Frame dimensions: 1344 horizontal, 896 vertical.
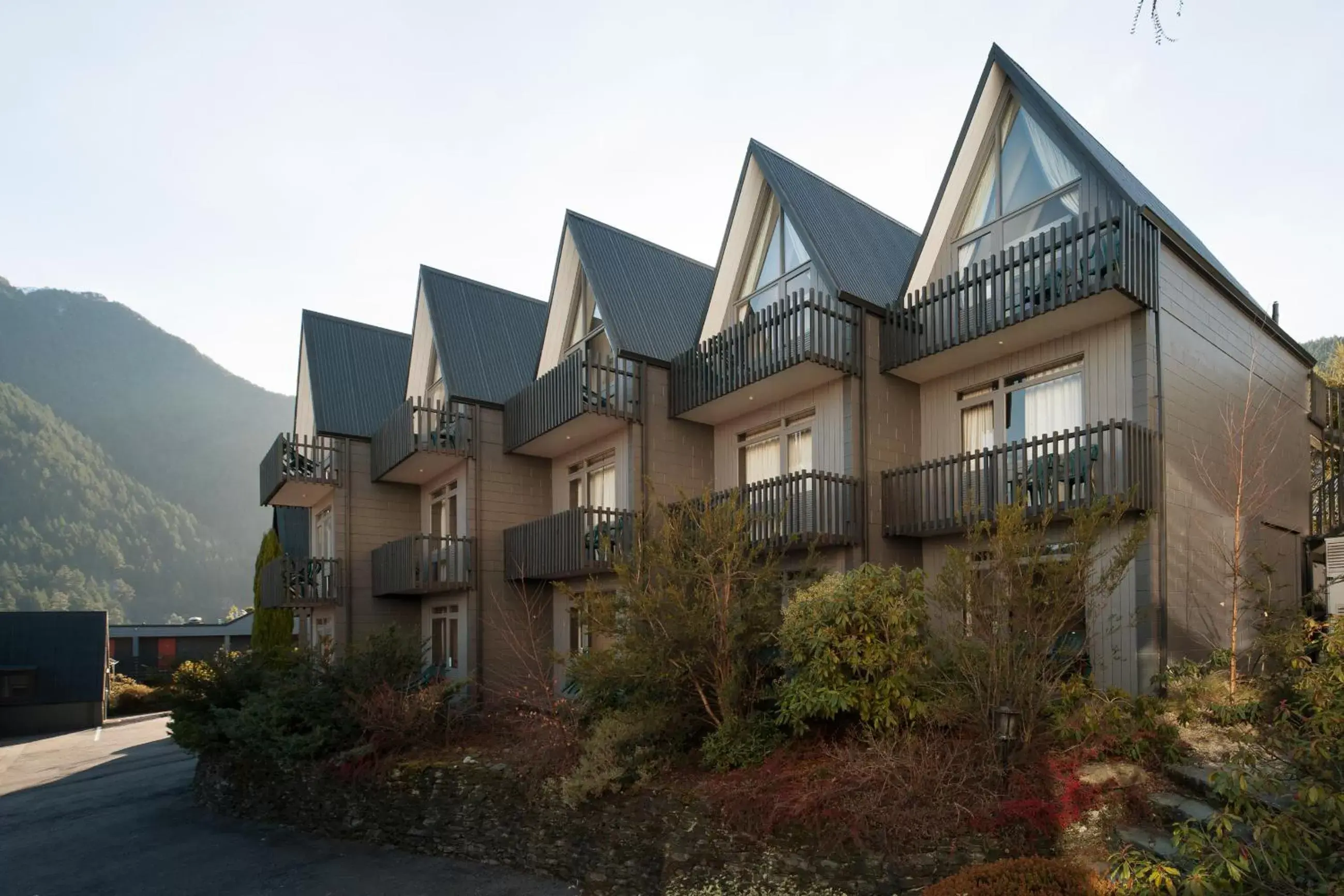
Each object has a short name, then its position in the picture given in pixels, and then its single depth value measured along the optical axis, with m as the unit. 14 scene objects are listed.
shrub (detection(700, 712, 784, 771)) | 10.45
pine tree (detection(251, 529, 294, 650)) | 27.22
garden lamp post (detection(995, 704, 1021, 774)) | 8.62
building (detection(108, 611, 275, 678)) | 41.59
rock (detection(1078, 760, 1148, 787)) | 8.41
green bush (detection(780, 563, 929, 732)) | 9.84
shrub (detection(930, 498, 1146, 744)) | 8.80
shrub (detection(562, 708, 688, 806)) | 10.52
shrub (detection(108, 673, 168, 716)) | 35.34
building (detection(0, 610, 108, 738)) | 31.44
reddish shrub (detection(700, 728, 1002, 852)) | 8.29
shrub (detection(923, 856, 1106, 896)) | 6.16
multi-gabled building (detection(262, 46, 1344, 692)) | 11.80
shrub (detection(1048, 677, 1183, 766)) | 8.86
